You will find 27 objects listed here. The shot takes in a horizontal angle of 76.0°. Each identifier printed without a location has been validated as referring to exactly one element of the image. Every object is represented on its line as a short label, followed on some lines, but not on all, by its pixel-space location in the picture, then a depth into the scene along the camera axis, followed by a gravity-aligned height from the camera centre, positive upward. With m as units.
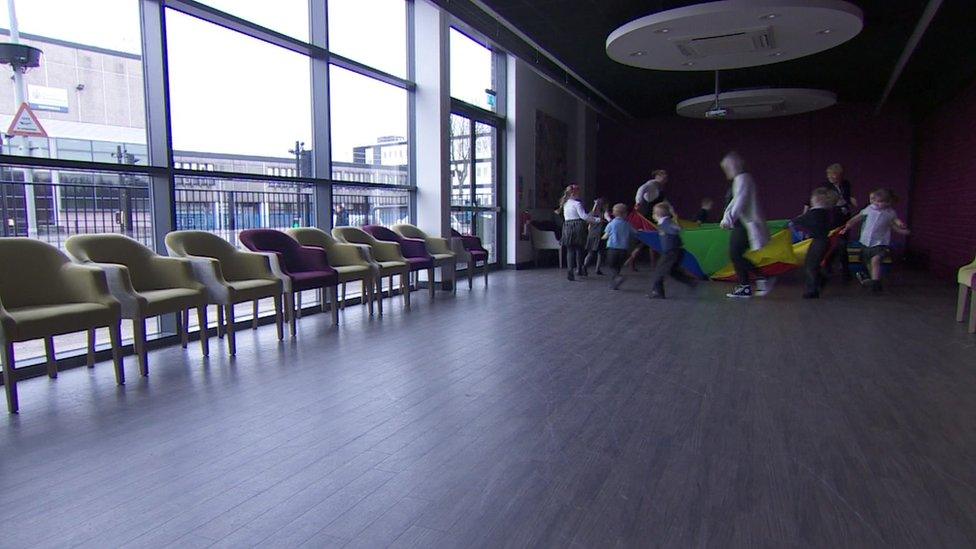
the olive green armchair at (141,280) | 3.84 -0.43
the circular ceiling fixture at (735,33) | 6.32 +2.00
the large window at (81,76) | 4.18 +1.02
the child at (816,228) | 7.12 -0.20
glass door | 9.82 +0.57
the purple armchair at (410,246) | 7.11 -0.37
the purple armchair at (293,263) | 5.18 -0.43
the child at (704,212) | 11.18 +0.00
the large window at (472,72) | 9.48 +2.26
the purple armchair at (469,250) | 8.10 -0.48
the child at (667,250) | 7.07 -0.43
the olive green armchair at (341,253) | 6.11 -0.38
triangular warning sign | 4.10 +0.62
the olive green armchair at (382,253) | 6.48 -0.41
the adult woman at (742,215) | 6.70 -0.04
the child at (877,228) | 7.30 -0.20
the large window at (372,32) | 6.93 +2.17
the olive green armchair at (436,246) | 7.62 -0.40
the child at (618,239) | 8.12 -0.34
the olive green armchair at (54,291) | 3.47 -0.44
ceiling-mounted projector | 11.44 +1.83
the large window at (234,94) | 5.22 +1.14
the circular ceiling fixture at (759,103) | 10.73 +1.98
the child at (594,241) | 9.16 -0.42
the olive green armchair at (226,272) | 4.54 -0.44
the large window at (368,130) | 7.02 +1.02
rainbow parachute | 8.06 -0.52
